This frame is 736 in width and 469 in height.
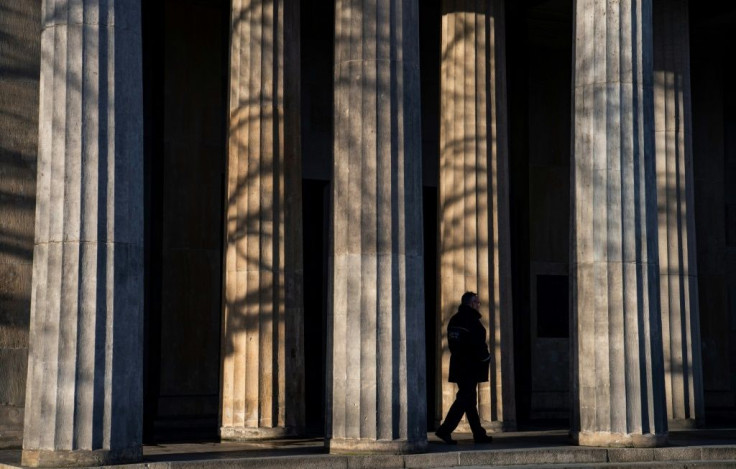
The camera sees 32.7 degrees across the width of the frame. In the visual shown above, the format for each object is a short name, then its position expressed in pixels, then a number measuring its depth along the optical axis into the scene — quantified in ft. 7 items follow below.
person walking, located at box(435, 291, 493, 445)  65.57
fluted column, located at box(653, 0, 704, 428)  84.89
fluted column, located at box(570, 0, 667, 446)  64.59
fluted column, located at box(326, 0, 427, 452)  59.41
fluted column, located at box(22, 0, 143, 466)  52.47
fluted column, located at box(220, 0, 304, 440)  71.36
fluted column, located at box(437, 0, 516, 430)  79.66
